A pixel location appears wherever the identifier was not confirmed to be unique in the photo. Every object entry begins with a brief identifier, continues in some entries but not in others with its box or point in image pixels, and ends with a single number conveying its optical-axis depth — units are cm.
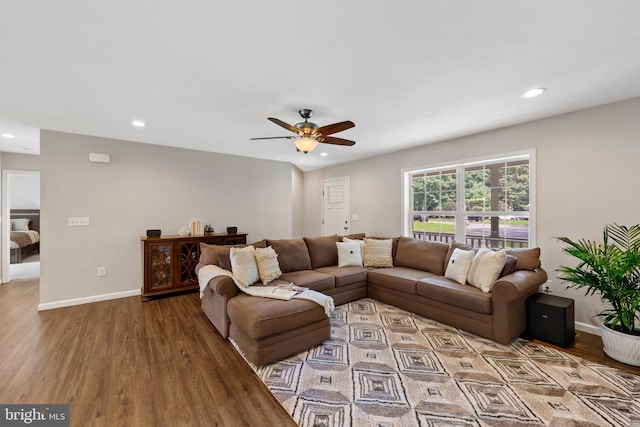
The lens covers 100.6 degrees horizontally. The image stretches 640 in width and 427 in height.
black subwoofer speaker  259
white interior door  598
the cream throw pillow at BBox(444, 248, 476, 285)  321
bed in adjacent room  628
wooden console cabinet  401
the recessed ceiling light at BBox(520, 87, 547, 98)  246
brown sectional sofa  239
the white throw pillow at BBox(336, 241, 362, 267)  421
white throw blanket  262
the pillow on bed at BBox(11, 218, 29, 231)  706
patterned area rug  175
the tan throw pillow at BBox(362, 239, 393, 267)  423
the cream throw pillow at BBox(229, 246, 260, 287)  293
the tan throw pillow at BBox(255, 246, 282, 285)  316
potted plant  227
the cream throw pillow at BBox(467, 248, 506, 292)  290
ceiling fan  265
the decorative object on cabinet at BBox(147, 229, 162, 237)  426
